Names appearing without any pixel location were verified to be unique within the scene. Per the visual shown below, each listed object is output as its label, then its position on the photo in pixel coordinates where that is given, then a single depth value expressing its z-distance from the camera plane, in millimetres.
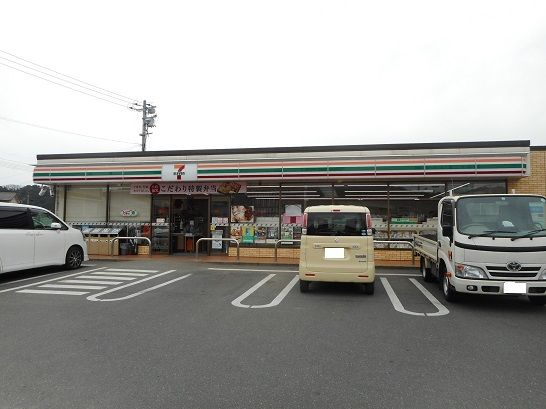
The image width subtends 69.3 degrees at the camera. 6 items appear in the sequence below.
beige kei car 7836
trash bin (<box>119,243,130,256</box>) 15703
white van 9164
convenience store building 13539
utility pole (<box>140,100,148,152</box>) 27953
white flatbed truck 6477
